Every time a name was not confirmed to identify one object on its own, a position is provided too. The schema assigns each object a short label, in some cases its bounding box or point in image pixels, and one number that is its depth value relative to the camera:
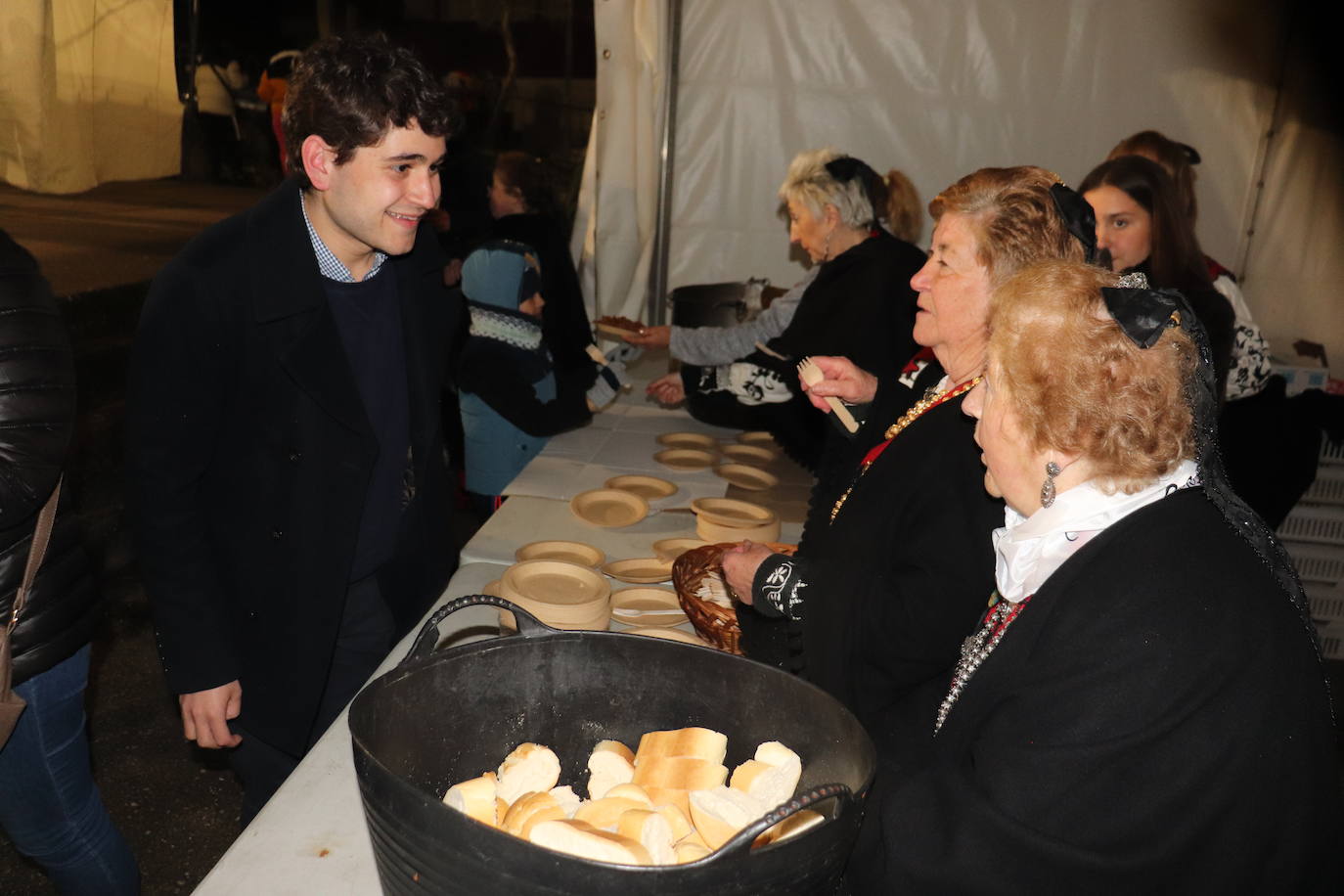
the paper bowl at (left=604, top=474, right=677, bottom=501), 2.72
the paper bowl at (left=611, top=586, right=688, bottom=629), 1.93
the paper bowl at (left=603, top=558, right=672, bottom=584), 2.12
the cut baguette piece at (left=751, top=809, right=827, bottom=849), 0.98
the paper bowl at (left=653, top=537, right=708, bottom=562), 2.26
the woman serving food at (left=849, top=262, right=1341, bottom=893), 0.94
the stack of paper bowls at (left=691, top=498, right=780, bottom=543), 2.28
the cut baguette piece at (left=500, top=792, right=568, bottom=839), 0.93
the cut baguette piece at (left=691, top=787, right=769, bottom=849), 0.97
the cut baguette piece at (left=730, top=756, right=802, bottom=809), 1.04
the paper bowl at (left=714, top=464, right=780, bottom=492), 2.83
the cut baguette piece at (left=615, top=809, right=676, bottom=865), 0.93
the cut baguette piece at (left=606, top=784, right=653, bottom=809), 1.01
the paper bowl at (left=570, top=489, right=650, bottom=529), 2.48
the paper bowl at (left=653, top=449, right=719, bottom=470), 3.00
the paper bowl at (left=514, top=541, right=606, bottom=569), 2.17
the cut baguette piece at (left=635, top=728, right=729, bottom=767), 1.08
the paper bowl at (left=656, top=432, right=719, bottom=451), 3.22
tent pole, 4.64
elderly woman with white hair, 2.80
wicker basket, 1.68
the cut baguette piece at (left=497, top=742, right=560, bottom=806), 1.07
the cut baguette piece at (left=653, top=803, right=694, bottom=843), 0.99
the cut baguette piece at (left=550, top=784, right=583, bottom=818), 1.06
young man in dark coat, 1.52
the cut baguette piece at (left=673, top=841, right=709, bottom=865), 0.94
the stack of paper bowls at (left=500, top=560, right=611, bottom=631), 1.72
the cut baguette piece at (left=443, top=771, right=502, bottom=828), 0.99
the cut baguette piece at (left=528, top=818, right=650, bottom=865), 0.86
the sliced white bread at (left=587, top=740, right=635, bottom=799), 1.09
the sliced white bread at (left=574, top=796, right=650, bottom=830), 0.97
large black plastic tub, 0.79
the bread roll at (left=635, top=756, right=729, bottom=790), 1.05
